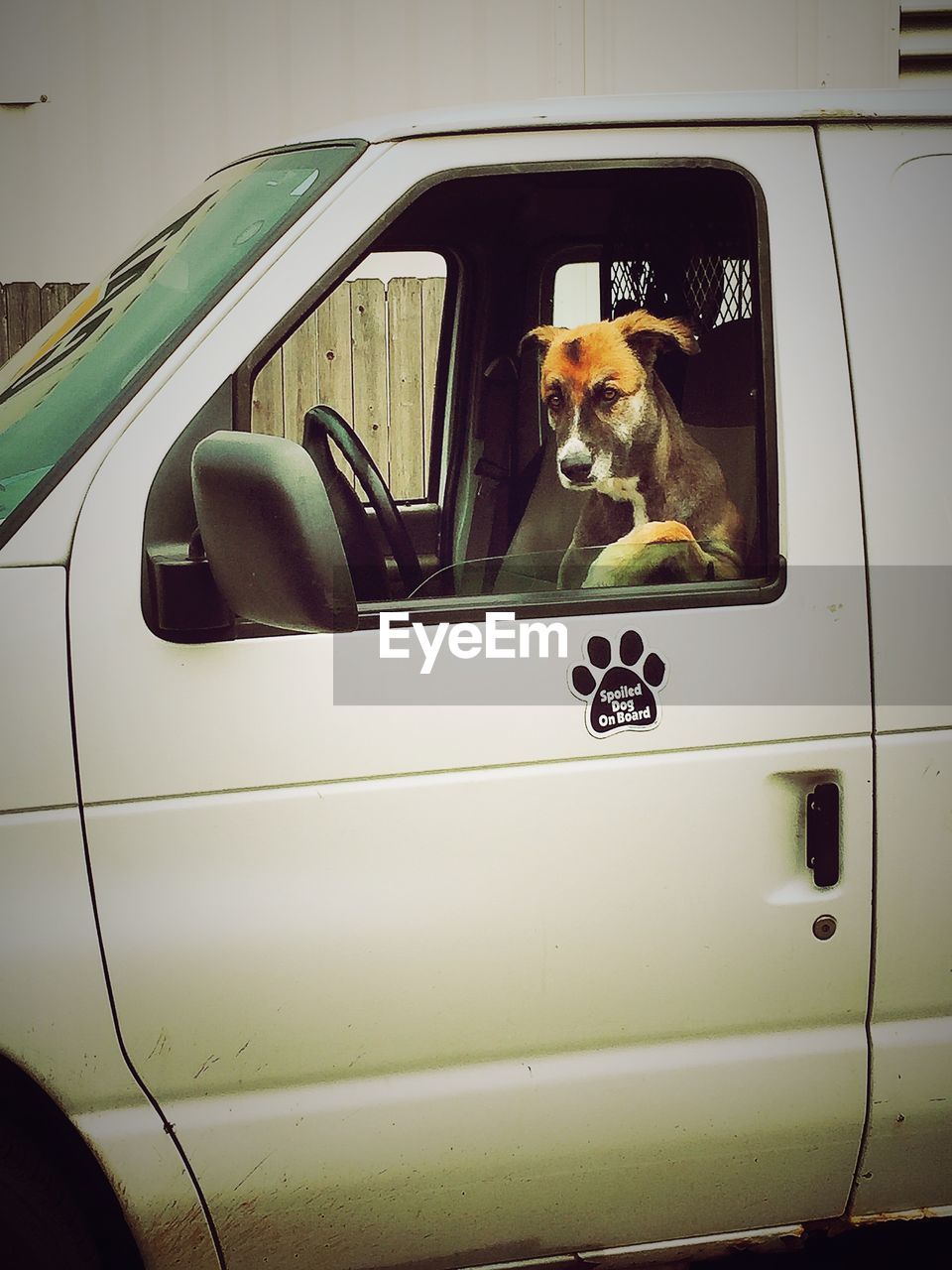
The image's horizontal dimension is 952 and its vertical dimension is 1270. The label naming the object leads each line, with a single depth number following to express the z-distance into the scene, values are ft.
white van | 5.52
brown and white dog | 6.41
